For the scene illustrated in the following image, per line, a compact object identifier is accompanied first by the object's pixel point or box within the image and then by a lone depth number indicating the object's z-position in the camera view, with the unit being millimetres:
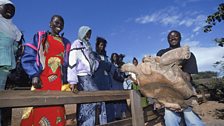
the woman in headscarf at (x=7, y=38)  1523
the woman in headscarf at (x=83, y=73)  1913
